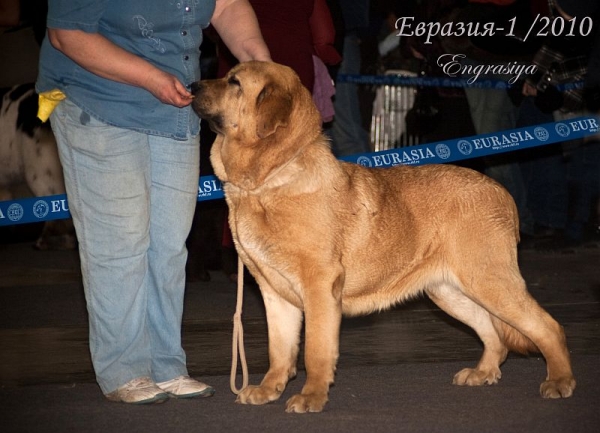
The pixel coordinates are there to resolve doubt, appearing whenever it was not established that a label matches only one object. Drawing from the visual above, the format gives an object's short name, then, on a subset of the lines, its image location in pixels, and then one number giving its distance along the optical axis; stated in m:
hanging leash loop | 9.52
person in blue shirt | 8.55
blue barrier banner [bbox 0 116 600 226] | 15.05
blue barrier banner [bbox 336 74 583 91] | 19.52
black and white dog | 19.28
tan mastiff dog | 8.82
